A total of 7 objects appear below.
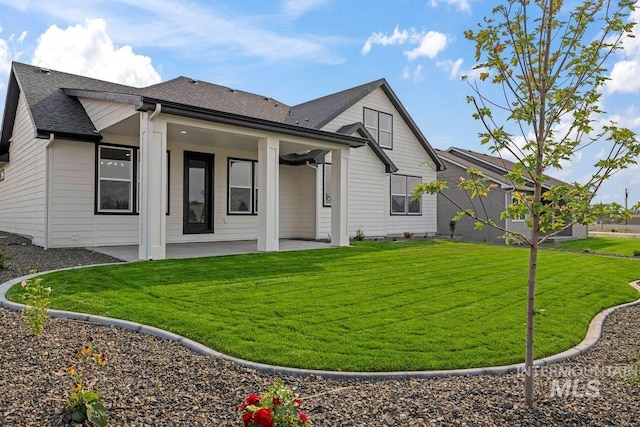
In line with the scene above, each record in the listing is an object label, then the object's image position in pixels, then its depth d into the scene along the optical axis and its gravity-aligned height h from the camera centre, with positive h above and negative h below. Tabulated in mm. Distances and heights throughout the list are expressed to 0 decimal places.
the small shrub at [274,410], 2322 -1075
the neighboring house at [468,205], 19750 +649
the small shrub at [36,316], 4180 -992
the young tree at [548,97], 3027 +901
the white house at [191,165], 9648 +1495
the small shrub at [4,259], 7621 -804
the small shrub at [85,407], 2539 -1159
